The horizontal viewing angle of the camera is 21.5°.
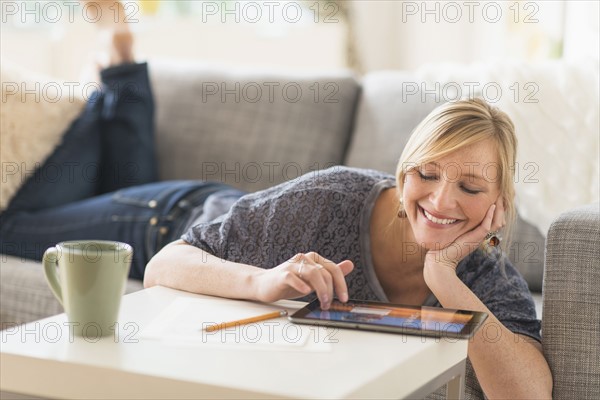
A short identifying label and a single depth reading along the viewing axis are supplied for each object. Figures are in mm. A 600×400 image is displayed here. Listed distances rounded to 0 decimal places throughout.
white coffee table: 1773
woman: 2266
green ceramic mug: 1892
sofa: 2962
